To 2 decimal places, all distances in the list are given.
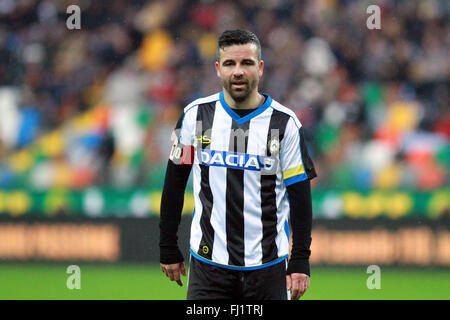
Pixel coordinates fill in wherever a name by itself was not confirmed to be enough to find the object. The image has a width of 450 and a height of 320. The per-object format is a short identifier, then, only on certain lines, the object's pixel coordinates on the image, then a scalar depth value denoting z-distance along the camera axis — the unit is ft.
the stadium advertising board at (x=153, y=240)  46.39
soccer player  22.63
